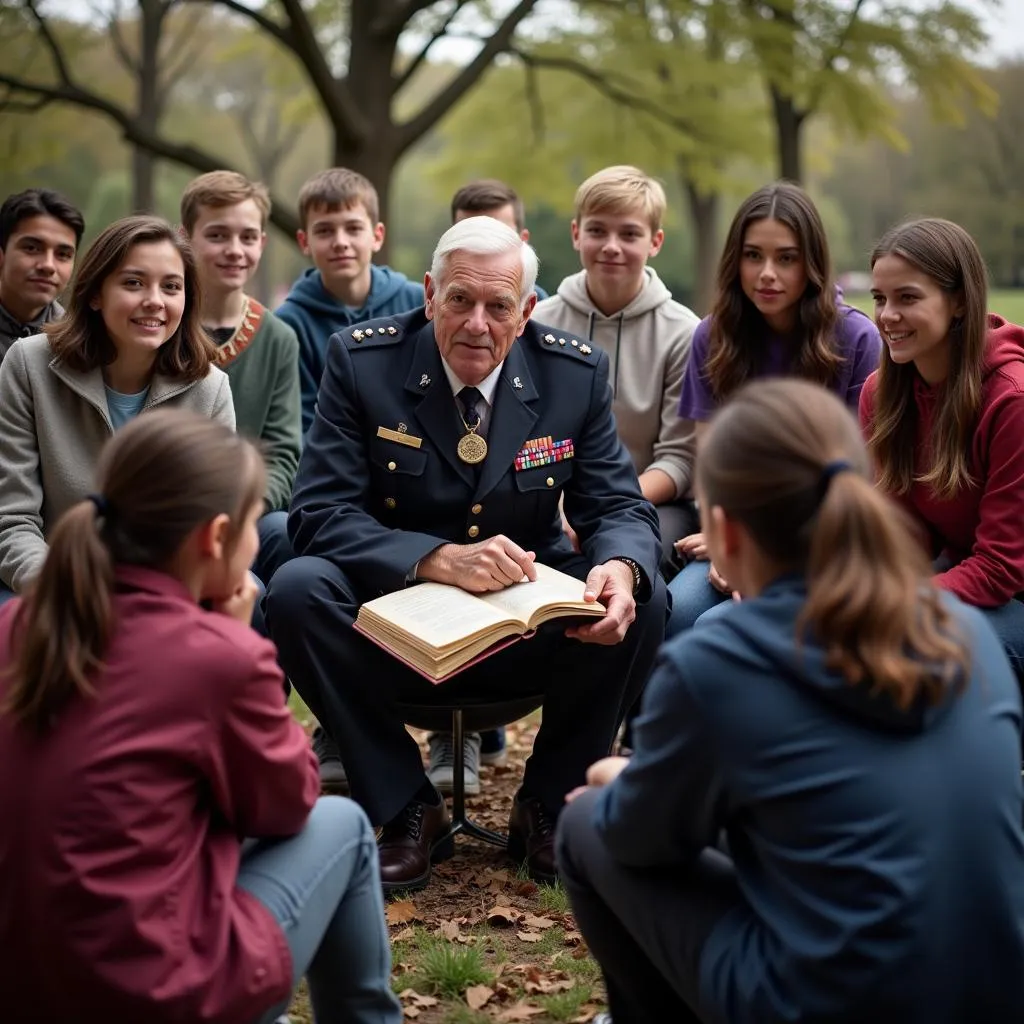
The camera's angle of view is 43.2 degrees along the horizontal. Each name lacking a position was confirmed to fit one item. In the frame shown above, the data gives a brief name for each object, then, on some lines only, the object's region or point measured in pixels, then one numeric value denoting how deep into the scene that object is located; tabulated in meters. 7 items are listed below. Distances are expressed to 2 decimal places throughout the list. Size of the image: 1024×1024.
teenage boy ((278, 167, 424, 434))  5.38
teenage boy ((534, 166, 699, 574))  4.90
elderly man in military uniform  3.56
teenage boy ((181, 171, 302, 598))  4.86
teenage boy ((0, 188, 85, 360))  4.68
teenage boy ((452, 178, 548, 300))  5.89
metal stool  3.64
